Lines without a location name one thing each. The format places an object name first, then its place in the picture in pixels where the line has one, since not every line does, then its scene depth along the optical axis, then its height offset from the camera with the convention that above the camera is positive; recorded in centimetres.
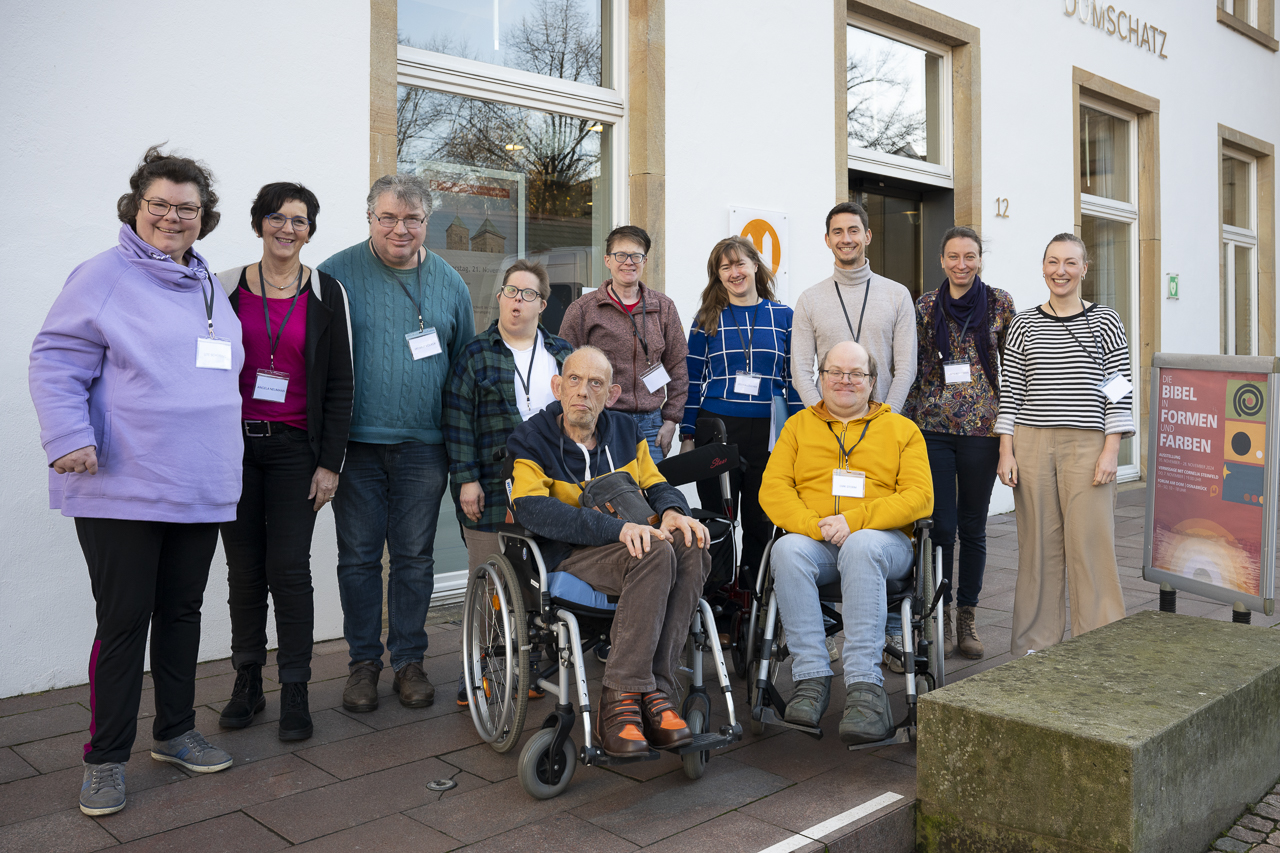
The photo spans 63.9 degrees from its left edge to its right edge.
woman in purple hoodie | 255 +0
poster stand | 344 -23
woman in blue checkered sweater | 402 +23
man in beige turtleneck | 398 +40
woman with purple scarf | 403 +7
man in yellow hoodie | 295 -31
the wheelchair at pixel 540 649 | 265 -67
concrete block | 226 -78
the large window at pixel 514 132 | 477 +144
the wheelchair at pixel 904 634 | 297 -66
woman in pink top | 310 -2
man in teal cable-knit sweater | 338 -3
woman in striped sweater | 371 -10
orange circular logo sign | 580 +103
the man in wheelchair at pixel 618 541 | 271 -33
